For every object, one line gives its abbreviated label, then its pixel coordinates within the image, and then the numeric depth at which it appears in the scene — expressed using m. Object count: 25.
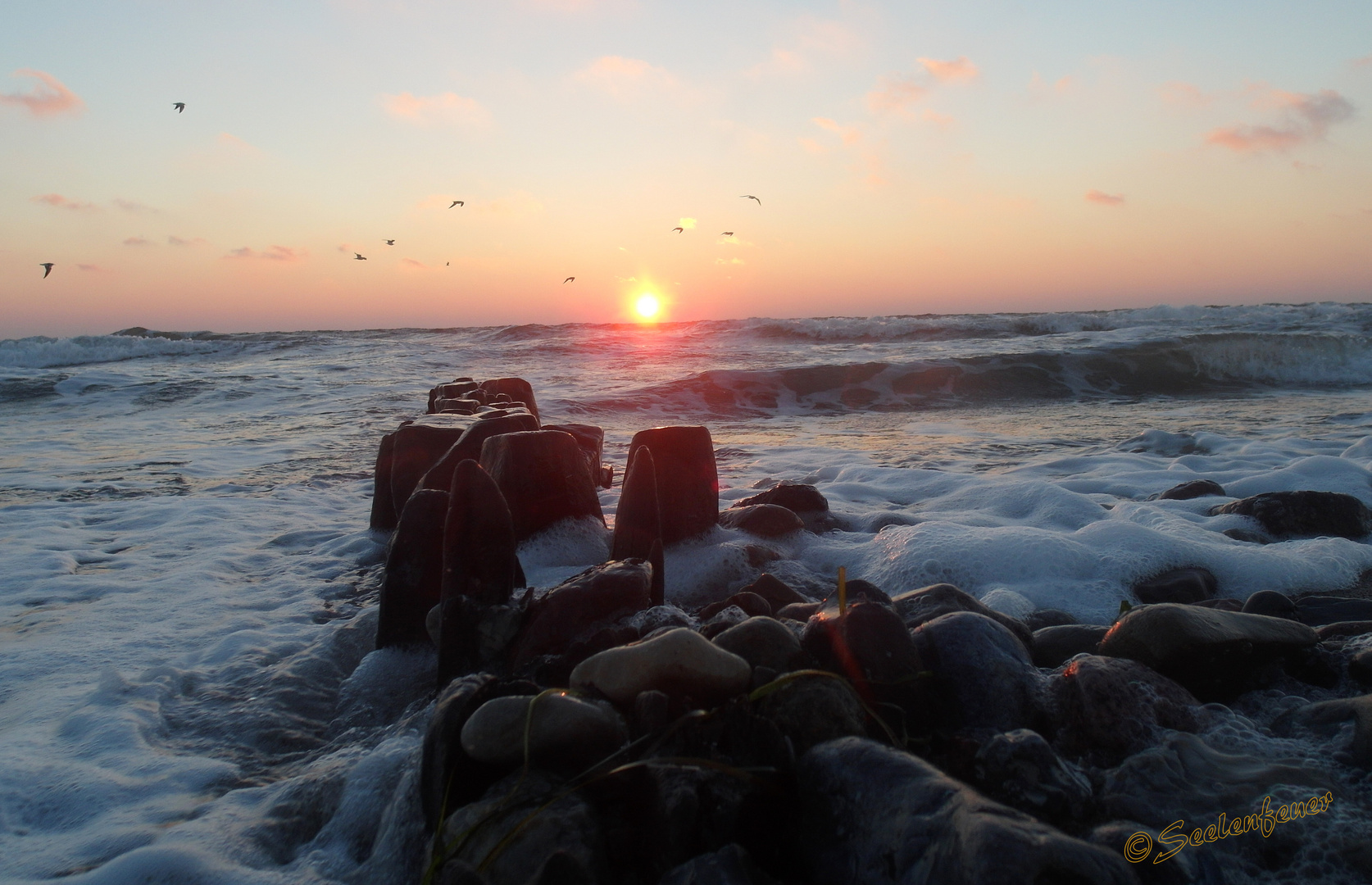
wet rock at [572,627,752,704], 1.69
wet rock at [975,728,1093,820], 1.49
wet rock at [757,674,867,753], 1.61
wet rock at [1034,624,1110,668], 2.38
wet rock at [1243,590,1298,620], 2.55
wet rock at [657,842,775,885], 1.29
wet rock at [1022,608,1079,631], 2.98
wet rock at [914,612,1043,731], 1.91
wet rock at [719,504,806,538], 4.12
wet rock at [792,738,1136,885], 1.13
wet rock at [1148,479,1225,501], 4.87
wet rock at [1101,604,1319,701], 2.02
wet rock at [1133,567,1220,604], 3.25
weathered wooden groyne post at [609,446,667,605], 3.18
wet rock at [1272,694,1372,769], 1.69
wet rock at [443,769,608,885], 1.39
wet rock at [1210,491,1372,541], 3.94
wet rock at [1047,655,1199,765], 1.79
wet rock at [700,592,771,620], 2.52
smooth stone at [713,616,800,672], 1.87
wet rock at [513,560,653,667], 2.34
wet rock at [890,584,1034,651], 2.34
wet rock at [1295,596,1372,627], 2.55
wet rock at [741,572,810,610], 3.07
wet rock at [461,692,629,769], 1.58
